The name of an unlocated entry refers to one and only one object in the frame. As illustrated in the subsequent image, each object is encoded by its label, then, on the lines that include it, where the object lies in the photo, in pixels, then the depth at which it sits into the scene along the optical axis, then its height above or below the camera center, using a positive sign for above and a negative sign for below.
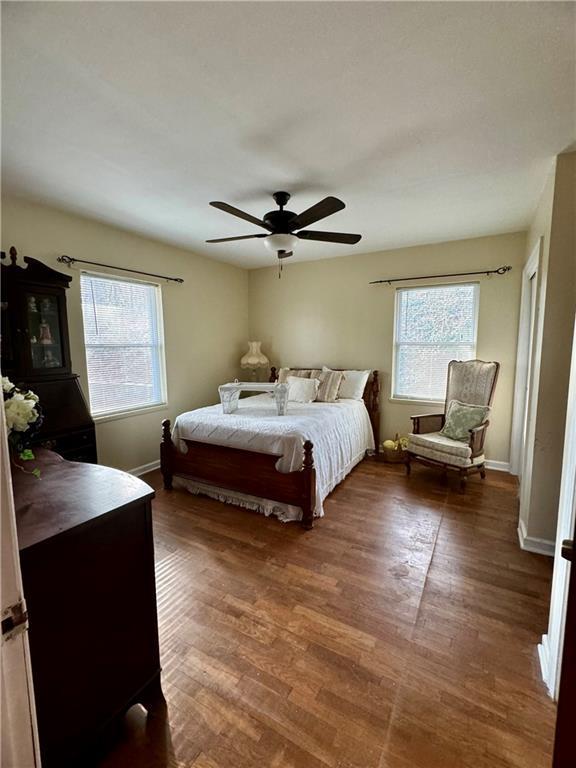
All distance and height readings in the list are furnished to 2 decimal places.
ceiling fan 2.39 +0.87
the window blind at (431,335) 3.88 +0.14
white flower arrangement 1.20 -0.26
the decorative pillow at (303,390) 4.04 -0.52
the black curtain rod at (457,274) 3.61 +0.83
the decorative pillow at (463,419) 3.42 -0.75
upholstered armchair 3.24 -0.91
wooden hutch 2.52 -0.03
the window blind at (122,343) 3.28 +0.05
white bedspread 2.74 -0.79
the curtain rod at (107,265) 2.98 +0.82
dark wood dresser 0.97 -0.83
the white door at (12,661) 0.68 -0.67
